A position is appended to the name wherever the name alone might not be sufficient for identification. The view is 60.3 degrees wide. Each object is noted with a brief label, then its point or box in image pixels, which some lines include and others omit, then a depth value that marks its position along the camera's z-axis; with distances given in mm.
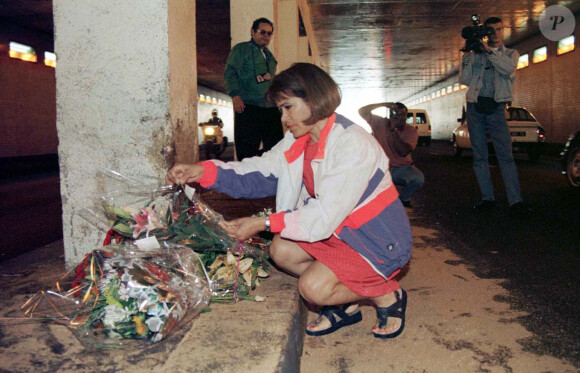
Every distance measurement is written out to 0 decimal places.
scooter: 17828
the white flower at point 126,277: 2168
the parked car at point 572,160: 8188
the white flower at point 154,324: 2043
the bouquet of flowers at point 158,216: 2555
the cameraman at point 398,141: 5742
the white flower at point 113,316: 2061
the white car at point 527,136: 14219
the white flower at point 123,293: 2115
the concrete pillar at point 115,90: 2859
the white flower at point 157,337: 2053
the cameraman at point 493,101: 5707
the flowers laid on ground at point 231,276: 2604
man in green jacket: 5395
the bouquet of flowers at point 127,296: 2061
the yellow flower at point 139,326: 2041
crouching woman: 2324
